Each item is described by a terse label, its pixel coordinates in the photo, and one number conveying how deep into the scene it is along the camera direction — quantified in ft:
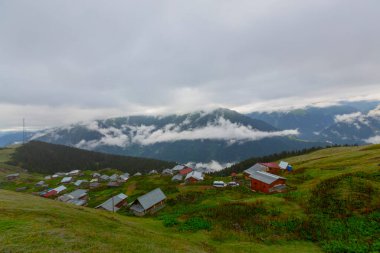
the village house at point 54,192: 419.95
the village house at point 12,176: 613.19
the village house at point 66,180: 568.61
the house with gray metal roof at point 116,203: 248.52
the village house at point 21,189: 509.10
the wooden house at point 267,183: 214.07
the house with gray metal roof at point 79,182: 510.13
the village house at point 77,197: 335.26
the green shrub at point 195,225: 112.16
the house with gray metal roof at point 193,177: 356.85
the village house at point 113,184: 432.46
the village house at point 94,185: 479.33
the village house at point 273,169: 350.70
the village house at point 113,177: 569.14
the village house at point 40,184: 547.49
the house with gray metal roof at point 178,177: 397.56
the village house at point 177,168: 616.47
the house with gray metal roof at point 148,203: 192.53
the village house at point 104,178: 576.61
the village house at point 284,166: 341.88
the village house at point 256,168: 357.00
